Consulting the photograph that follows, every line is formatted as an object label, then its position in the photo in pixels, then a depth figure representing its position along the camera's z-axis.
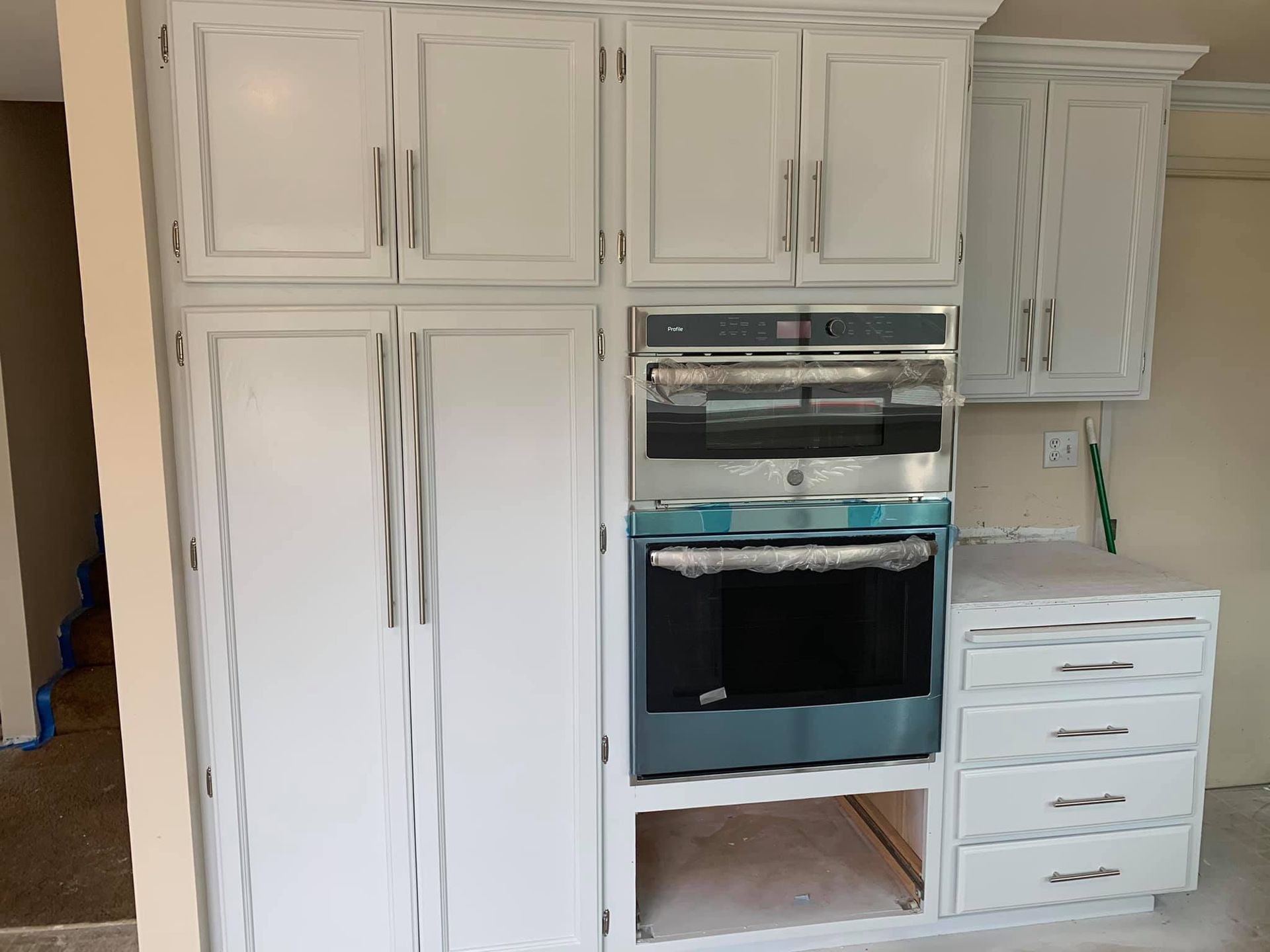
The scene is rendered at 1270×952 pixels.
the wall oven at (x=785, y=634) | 2.08
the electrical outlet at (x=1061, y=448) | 2.90
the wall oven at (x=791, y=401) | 2.03
